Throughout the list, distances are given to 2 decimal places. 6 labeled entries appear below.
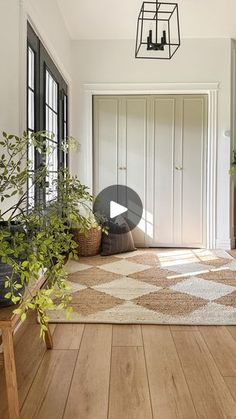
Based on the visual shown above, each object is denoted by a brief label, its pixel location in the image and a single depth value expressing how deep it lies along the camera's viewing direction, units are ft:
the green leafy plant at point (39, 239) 4.17
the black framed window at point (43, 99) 9.84
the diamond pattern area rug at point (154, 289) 8.32
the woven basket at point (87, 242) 14.55
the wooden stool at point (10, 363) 4.53
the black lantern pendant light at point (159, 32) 11.34
